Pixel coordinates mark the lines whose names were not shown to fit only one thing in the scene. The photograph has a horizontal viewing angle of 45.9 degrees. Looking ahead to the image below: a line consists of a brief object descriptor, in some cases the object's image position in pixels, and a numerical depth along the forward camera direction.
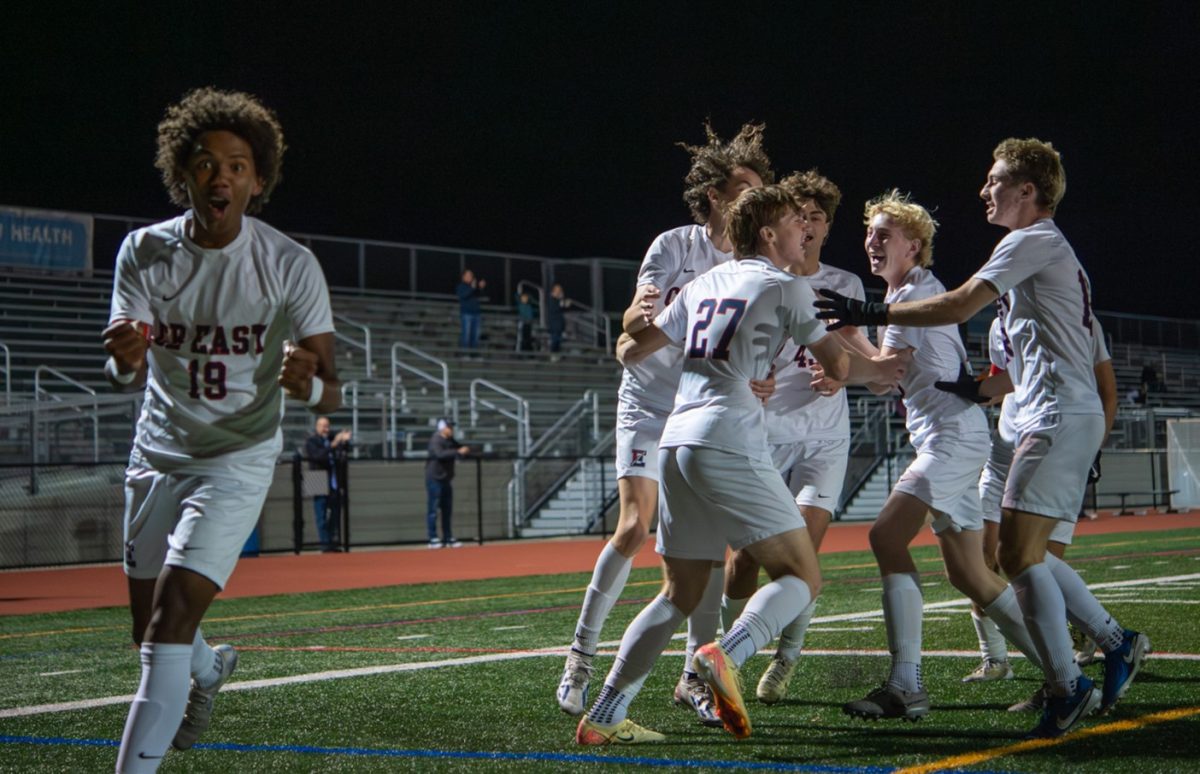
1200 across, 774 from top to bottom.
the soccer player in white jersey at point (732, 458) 4.87
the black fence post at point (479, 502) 21.91
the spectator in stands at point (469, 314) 30.36
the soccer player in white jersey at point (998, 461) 5.82
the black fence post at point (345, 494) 20.62
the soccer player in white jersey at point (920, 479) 5.79
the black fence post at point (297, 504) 20.39
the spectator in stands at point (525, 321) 31.84
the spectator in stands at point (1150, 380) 39.02
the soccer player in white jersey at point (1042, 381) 5.17
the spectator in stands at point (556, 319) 31.88
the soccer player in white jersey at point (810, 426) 6.50
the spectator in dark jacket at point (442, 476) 21.41
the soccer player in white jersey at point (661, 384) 6.18
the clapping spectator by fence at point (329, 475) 20.80
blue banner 26.78
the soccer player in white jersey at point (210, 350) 4.39
